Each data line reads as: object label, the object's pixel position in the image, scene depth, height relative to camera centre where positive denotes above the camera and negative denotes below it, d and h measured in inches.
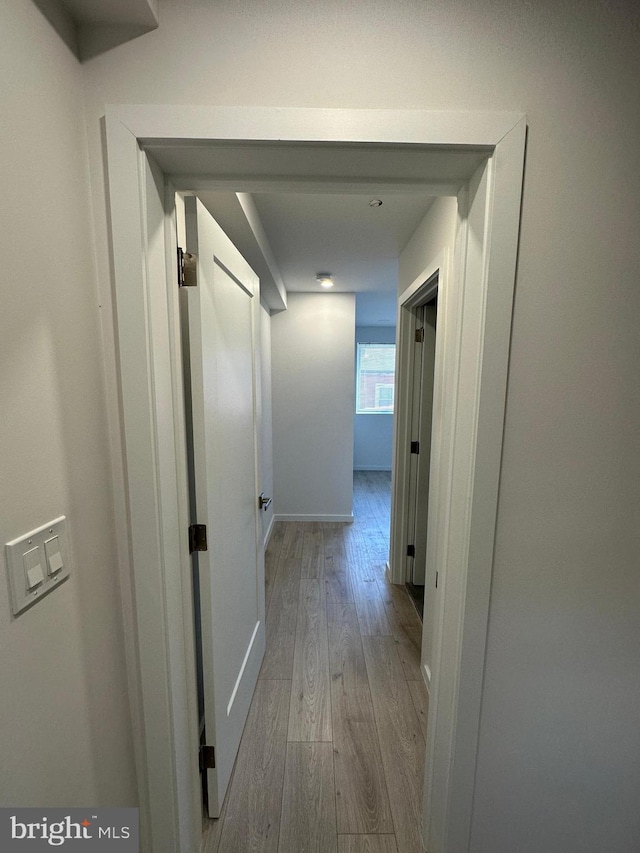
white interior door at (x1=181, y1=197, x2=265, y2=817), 38.2 -11.4
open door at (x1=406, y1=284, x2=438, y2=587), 90.5 -13.6
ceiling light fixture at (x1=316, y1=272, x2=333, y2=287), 109.3 +38.2
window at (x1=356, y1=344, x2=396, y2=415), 227.3 +7.2
